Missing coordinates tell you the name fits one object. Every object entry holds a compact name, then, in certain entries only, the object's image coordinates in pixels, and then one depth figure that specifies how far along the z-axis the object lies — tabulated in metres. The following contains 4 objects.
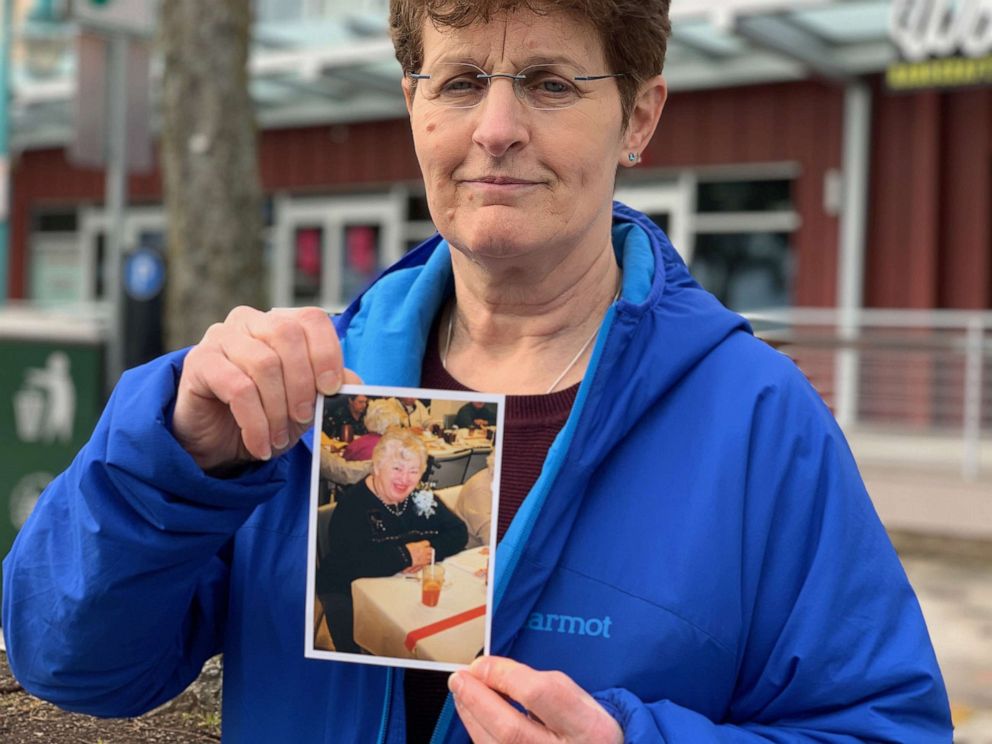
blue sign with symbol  6.77
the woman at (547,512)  1.35
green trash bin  5.88
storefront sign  9.74
